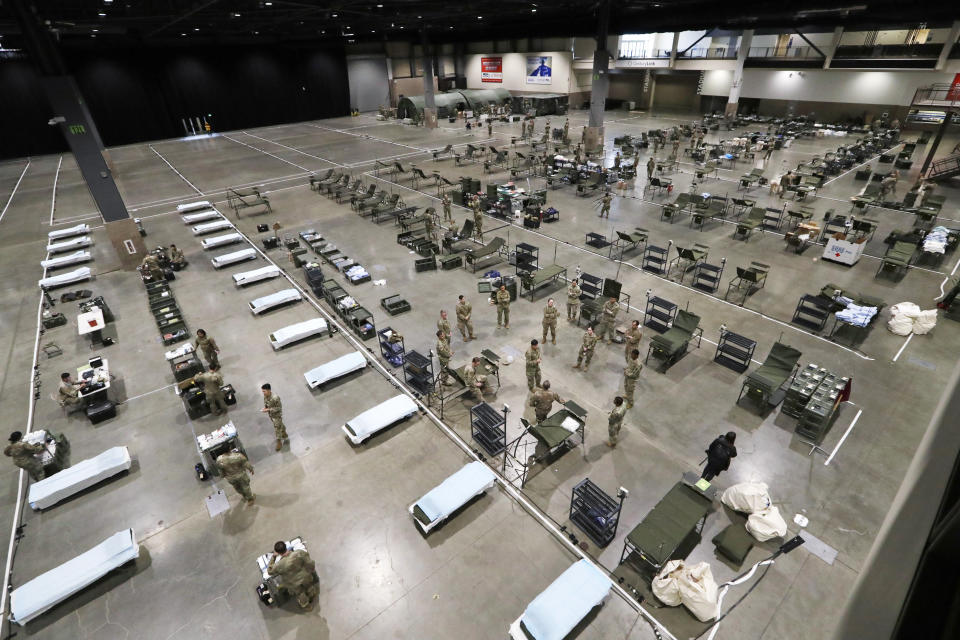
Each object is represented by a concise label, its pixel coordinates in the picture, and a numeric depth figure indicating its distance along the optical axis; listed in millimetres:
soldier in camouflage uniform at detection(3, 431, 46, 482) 10039
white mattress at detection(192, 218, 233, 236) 23422
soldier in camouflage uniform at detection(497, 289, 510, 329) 14750
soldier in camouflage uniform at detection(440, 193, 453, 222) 23283
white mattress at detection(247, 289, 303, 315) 16625
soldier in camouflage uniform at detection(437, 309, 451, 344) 12949
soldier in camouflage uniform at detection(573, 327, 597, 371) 12766
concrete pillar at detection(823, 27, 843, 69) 41906
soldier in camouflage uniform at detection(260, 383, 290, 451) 10771
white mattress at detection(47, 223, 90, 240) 23802
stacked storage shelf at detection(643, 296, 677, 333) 14505
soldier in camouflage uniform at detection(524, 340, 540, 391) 11859
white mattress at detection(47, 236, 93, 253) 22281
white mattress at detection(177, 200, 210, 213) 26344
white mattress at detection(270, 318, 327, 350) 14695
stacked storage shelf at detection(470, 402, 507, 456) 10883
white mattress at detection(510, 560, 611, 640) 7516
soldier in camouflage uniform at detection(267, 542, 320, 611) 7789
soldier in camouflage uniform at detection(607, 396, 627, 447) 10289
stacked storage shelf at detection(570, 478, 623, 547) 8859
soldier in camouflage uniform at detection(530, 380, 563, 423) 10883
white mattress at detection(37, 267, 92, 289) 18734
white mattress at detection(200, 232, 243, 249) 21797
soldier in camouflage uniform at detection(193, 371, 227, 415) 11773
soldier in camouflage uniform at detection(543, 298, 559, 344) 13781
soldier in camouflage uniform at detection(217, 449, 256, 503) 9438
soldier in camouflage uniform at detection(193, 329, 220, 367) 12750
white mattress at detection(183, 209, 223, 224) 24891
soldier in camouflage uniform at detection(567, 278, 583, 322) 14945
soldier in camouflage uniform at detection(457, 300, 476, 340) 14375
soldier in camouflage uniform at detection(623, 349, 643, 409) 11281
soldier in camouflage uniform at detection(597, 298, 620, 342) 13938
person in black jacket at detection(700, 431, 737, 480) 9492
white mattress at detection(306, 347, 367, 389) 12984
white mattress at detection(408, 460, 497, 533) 9312
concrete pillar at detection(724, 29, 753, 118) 46156
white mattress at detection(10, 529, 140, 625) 8164
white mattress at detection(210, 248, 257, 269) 19969
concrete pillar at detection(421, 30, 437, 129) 46406
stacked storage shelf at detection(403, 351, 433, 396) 12734
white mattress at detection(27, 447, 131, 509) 10109
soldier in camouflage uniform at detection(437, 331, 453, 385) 12523
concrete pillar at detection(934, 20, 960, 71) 35500
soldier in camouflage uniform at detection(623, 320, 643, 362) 12695
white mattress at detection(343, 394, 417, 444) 11250
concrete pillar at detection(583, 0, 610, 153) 33081
